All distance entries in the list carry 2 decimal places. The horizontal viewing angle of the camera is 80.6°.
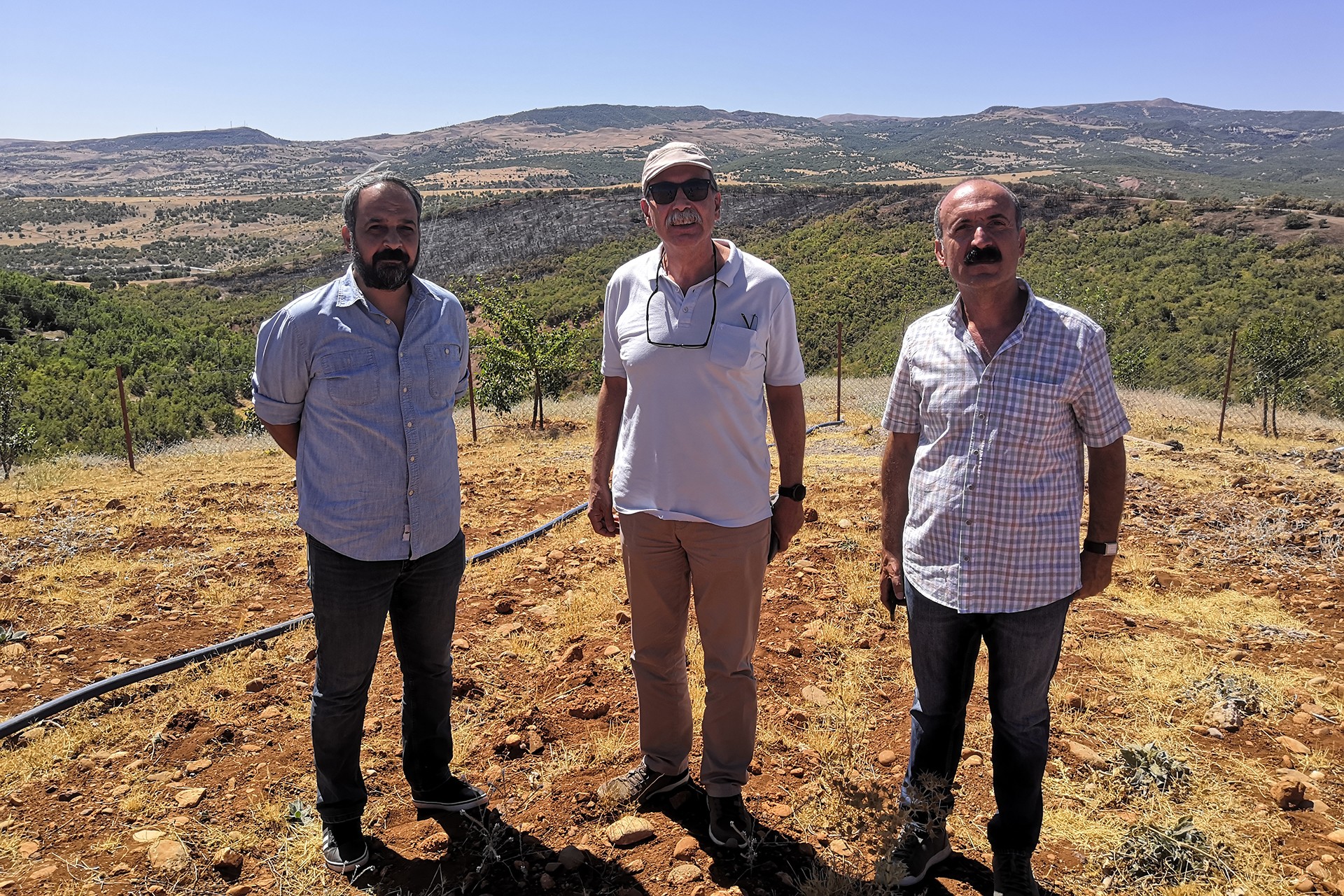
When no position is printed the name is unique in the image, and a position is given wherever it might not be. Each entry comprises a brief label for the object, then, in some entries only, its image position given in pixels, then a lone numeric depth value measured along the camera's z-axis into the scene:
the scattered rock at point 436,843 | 2.45
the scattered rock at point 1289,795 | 2.60
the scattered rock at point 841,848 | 2.42
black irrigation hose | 3.14
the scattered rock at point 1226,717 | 3.11
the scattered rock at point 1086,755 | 2.90
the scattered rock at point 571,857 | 2.36
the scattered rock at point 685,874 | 2.29
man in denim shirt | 2.17
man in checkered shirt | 1.91
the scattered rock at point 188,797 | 2.69
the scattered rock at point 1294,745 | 2.94
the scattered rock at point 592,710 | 3.27
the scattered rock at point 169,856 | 2.38
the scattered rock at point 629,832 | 2.45
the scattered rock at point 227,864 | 2.37
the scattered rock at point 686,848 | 2.38
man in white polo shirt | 2.19
